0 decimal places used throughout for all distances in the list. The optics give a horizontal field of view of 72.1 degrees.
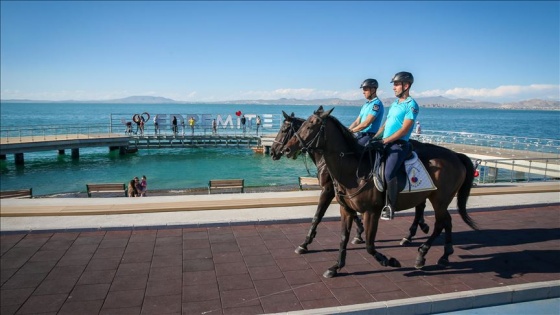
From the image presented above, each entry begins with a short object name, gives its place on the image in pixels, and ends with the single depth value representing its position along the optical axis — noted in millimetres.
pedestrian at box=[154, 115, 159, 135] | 45578
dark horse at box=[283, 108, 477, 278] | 5949
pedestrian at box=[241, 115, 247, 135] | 49306
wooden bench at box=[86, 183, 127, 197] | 17500
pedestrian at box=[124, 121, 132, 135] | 46662
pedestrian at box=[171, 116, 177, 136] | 46284
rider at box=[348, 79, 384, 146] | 7117
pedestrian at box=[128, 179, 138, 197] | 17250
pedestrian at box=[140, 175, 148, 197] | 17719
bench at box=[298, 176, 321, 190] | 19422
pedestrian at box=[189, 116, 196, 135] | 47484
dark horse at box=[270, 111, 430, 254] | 6125
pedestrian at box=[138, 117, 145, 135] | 45906
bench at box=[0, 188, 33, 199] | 15648
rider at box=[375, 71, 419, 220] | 6098
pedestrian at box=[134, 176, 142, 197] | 17375
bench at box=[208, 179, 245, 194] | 18359
